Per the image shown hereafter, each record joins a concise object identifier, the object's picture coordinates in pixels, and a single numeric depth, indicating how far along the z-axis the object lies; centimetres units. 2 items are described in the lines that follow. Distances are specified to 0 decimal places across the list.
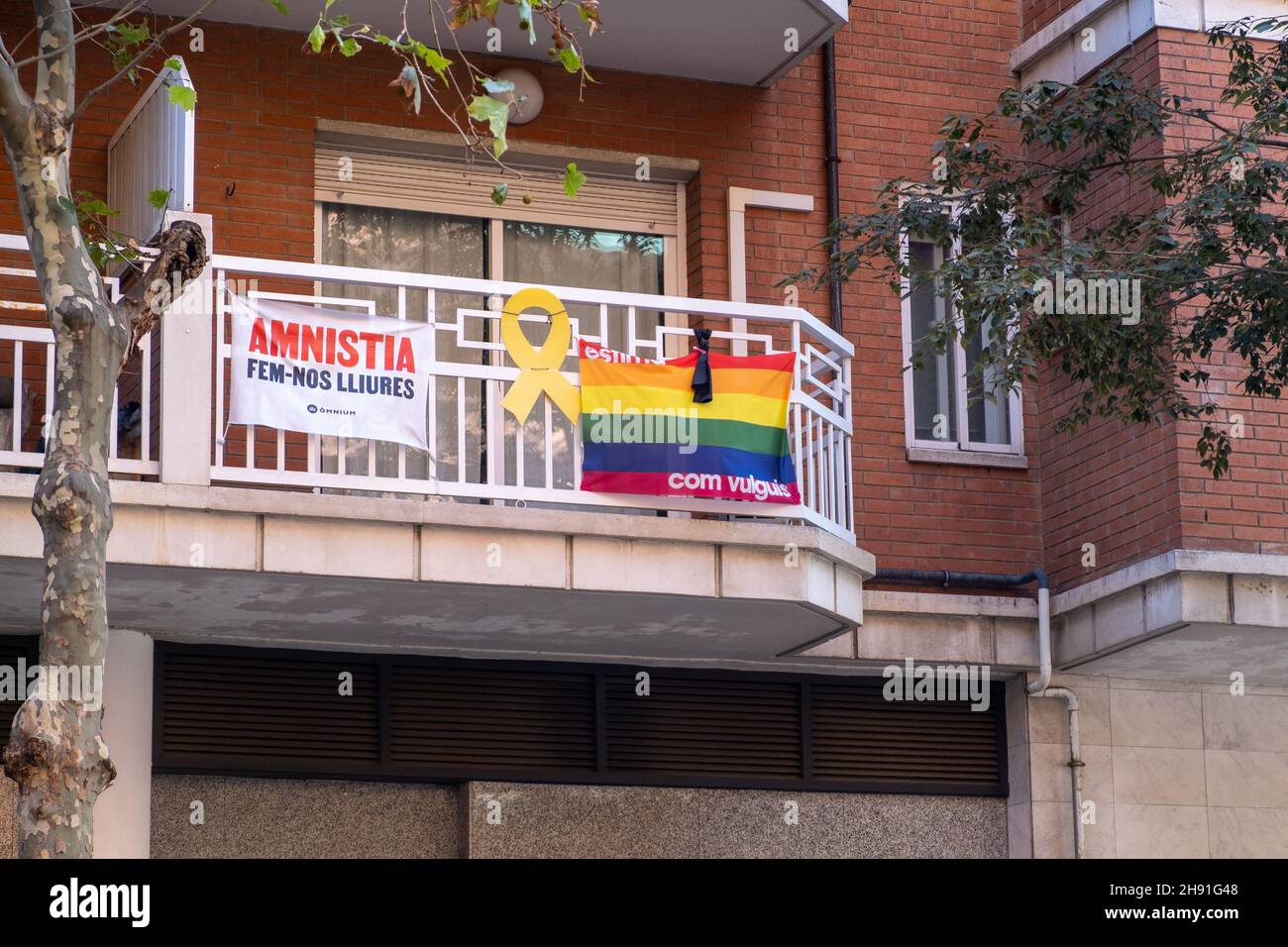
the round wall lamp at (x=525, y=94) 1295
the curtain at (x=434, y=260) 1265
